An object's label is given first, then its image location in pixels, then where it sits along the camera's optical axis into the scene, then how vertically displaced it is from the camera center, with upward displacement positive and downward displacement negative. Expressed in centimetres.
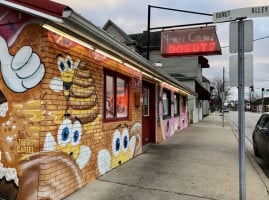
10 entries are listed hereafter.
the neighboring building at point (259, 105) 9609 +26
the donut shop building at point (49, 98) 478 +13
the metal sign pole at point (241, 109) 468 -5
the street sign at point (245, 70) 477 +54
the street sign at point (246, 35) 477 +109
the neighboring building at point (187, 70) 2785 +345
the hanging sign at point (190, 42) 1211 +252
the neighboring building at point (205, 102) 5002 +61
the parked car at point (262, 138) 864 -97
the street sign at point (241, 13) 462 +139
